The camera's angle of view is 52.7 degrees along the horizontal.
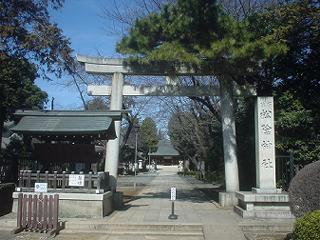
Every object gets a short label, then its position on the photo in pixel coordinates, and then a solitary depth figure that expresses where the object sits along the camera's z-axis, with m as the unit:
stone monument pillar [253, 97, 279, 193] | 12.28
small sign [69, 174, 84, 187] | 11.81
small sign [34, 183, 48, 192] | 11.28
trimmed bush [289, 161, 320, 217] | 7.03
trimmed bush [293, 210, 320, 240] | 6.11
